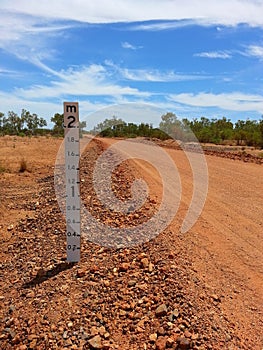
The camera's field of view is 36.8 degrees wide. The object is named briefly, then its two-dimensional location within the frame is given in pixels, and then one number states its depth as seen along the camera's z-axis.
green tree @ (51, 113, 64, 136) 48.86
